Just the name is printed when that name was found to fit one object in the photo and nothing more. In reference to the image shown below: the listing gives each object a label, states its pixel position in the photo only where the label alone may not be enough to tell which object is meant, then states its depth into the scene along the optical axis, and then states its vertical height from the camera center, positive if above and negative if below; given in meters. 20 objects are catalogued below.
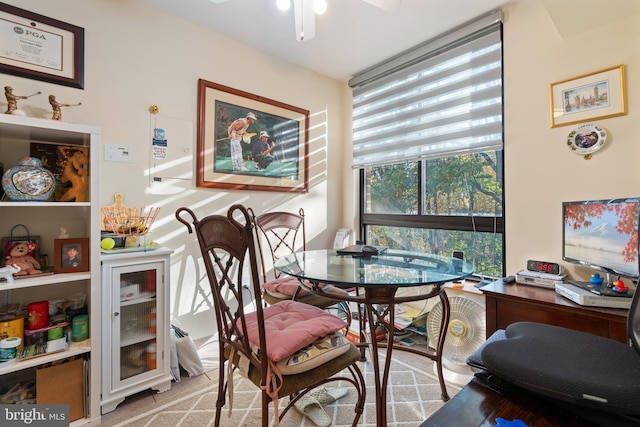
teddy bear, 1.43 -0.22
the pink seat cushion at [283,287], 1.91 -0.48
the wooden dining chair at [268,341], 1.04 -0.50
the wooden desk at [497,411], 0.69 -0.48
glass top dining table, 1.22 -0.27
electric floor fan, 1.89 -0.79
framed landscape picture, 1.68 +0.71
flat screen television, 1.42 -0.11
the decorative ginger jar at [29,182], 1.39 +0.15
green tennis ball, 1.66 -0.17
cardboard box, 1.43 -0.85
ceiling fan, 1.54 +1.10
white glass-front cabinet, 1.57 -0.63
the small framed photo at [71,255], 1.49 -0.21
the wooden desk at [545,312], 1.33 -0.49
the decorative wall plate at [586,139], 1.73 +0.46
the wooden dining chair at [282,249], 1.92 -0.33
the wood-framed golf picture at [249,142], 2.34 +0.64
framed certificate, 1.60 +0.95
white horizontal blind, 2.20 +0.95
